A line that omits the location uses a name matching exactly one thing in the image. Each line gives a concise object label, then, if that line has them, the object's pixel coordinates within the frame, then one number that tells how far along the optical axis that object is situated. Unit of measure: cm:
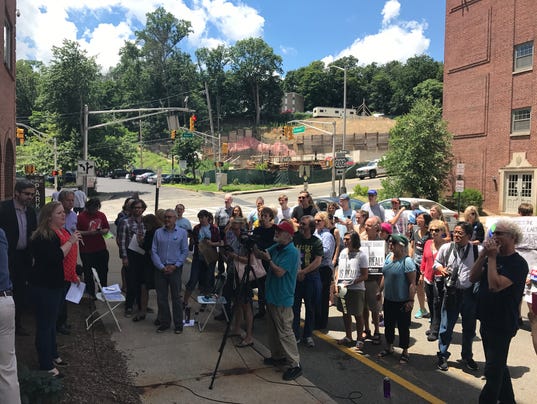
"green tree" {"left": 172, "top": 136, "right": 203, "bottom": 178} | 5584
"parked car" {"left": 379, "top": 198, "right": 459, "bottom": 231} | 1724
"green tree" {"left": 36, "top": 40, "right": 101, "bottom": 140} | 4359
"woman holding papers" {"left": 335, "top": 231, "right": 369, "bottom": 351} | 629
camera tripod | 514
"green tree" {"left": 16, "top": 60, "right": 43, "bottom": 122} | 9344
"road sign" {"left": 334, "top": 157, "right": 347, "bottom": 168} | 2445
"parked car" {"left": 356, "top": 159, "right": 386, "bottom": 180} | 5066
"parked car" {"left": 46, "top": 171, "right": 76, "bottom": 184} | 4800
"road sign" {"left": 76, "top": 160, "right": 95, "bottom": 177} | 2123
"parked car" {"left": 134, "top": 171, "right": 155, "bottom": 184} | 6056
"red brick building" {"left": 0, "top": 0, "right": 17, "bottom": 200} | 1346
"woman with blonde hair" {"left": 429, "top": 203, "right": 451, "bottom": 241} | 815
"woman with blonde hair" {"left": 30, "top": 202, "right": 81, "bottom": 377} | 480
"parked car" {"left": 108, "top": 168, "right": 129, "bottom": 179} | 6762
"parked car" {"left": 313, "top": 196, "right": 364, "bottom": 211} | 1721
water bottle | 401
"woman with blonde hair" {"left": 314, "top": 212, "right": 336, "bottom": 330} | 725
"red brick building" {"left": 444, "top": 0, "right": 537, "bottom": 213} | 2558
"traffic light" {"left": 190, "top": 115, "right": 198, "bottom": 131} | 3662
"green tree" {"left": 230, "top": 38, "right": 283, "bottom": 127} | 10588
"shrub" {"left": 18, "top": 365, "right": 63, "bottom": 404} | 404
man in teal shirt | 537
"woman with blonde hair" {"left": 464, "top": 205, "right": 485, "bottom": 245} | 725
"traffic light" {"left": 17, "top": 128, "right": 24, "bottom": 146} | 3225
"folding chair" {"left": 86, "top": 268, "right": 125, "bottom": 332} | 675
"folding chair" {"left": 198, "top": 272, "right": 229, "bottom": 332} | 683
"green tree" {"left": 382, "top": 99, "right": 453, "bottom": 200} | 2828
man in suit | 572
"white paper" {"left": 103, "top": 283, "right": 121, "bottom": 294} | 716
